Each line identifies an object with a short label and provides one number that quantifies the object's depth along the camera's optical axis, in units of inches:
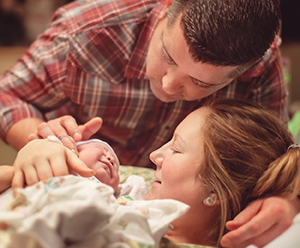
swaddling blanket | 23.5
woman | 37.3
